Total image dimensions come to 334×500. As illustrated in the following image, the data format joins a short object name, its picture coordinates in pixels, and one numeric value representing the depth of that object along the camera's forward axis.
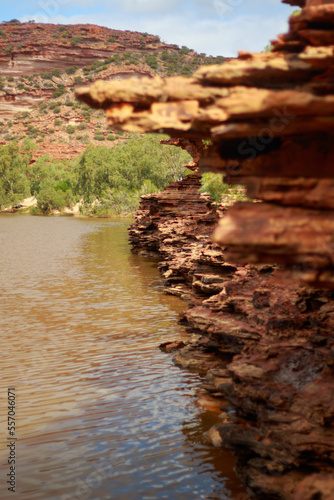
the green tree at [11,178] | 85.00
